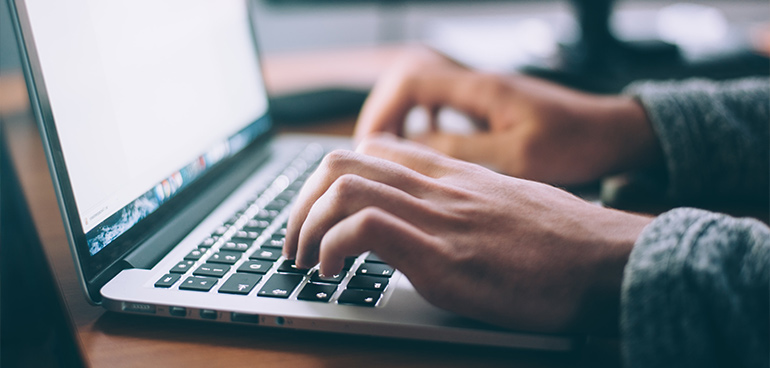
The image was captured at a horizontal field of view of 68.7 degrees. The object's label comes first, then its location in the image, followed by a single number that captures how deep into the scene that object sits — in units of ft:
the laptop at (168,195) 1.12
